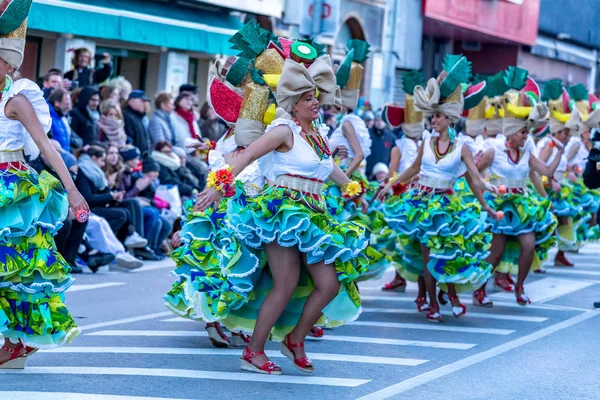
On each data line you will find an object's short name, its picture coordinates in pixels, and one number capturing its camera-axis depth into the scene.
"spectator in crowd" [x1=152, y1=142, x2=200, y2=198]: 16.48
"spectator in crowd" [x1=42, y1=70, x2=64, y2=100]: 14.77
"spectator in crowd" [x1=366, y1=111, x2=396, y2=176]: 22.00
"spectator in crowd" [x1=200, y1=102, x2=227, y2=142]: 18.33
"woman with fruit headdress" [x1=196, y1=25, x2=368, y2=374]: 8.04
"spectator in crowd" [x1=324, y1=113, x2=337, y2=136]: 20.97
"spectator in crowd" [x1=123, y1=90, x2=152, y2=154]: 16.56
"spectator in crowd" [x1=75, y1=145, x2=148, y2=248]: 14.20
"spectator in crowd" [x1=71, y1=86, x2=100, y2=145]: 15.23
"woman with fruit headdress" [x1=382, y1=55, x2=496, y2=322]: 11.09
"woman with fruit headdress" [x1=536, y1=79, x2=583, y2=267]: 16.11
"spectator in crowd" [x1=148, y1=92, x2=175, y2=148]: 17.08
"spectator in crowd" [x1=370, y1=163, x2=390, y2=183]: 20.44
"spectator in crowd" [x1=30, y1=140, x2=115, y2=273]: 13.19
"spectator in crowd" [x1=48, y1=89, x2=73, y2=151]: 14.05
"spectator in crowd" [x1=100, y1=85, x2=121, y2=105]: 16.19
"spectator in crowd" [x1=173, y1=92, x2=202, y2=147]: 17.47
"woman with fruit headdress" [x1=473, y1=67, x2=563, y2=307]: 12.60
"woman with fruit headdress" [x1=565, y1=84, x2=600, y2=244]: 17.16
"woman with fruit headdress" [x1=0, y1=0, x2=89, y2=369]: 7.53
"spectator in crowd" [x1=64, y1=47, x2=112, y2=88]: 16.83
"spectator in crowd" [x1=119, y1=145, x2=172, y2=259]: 15.41
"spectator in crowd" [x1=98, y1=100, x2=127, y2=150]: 15.60
